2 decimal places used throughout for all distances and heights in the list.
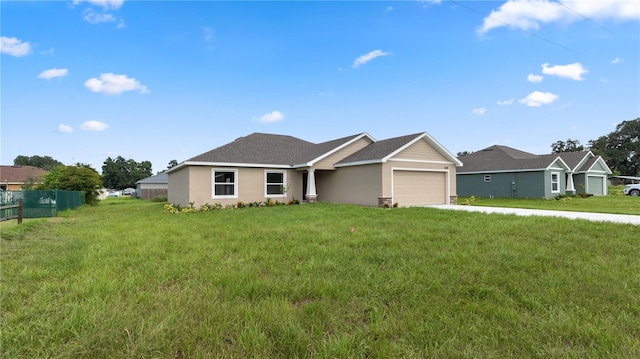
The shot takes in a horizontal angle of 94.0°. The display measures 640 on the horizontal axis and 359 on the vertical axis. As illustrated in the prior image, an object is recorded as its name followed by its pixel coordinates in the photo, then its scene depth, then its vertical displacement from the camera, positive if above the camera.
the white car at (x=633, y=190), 24.20 -0.45
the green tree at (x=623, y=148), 48.31 +6.23
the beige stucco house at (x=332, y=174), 14.69 +0.68
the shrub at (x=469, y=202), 16.56 -0.96
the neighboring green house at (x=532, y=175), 22.30 +0.81
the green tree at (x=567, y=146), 49.91 +6.64
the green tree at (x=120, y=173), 63.00 +3.20
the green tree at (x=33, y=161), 79.04 +7.30
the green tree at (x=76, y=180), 21.25 +0.56
